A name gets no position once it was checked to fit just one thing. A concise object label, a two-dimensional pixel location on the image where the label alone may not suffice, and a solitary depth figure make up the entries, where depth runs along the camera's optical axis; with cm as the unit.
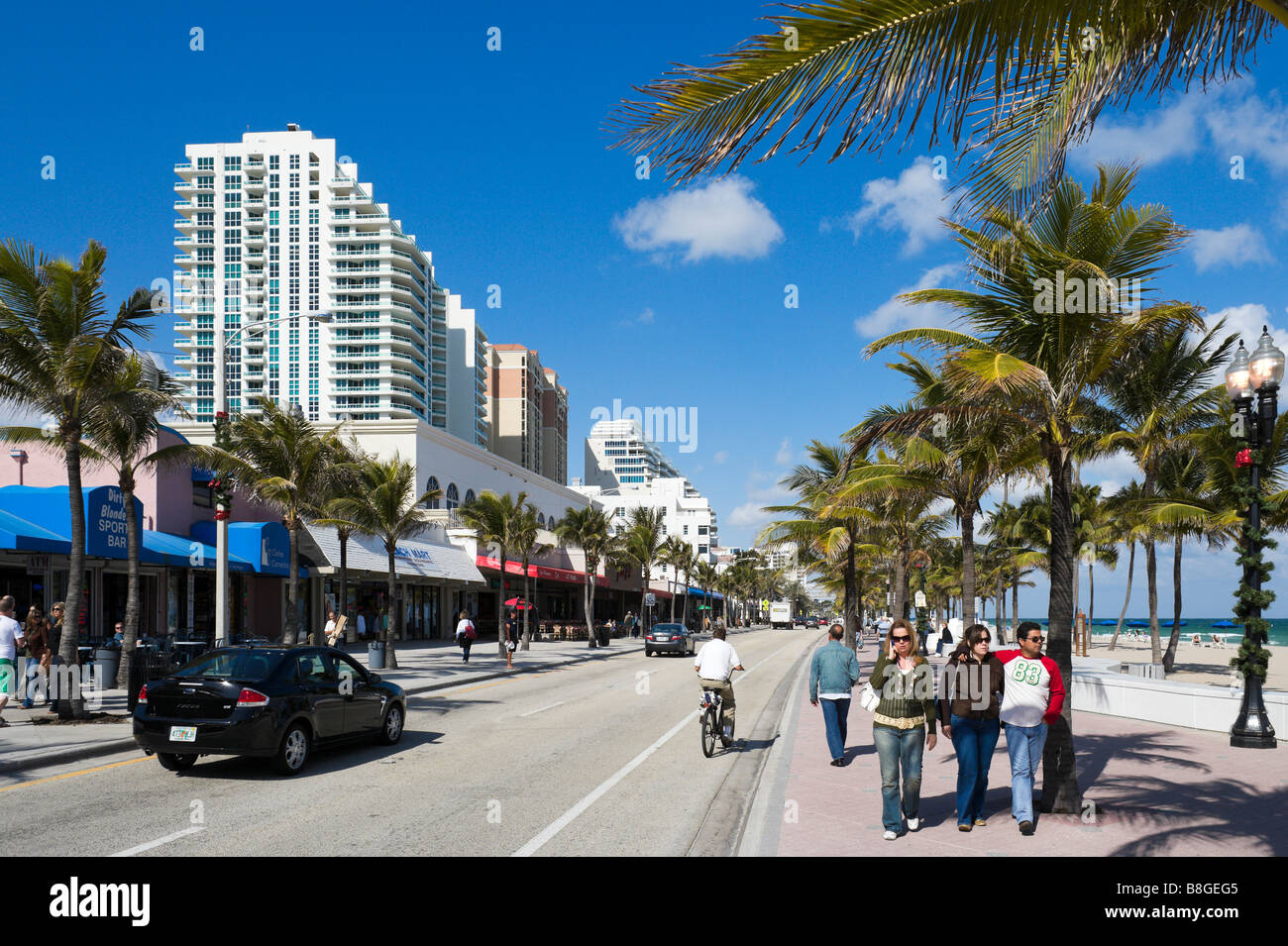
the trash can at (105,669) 1919
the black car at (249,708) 1044
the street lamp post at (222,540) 1827
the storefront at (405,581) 3509
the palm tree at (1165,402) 2380
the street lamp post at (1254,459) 1208
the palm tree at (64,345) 1441
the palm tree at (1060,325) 880
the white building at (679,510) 16214
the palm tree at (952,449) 1081
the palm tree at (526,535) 4319
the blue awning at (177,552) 2500
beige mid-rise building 15375
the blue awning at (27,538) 2017
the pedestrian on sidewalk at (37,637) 1733
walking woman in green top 797
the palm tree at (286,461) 2356
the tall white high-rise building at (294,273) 11906
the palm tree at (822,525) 3122
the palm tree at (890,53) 396
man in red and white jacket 780
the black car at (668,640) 4259
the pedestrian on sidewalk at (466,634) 3156
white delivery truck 10948
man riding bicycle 1316
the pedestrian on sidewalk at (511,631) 3531
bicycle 1284
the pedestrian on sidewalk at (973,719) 798
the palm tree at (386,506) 2712
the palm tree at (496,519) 4206
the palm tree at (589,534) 5488
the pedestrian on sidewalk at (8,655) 1341
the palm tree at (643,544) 6888
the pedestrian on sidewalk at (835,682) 1176
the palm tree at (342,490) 2516
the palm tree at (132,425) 1543
